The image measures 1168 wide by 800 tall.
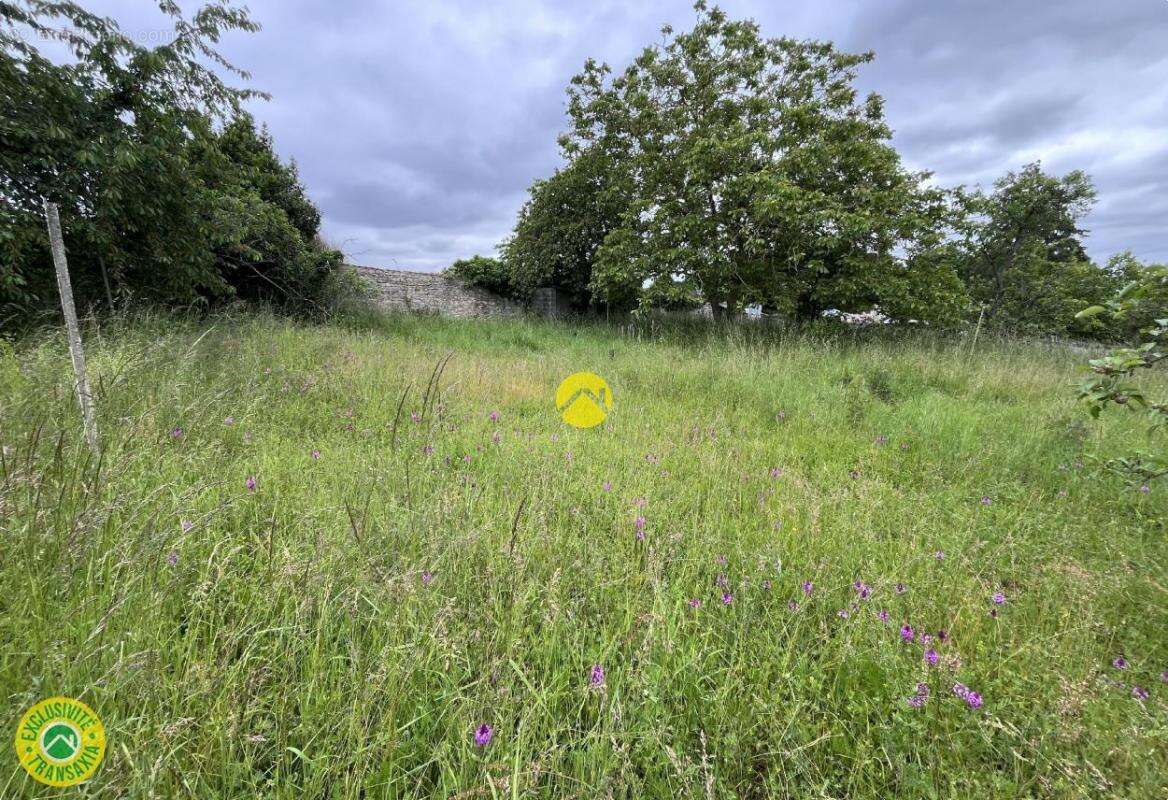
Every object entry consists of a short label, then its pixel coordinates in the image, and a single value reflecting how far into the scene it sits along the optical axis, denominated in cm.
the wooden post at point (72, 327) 187
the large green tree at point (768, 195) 931
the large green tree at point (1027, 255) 1355
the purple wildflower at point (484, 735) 98
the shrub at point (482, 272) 1459
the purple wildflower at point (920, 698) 113
